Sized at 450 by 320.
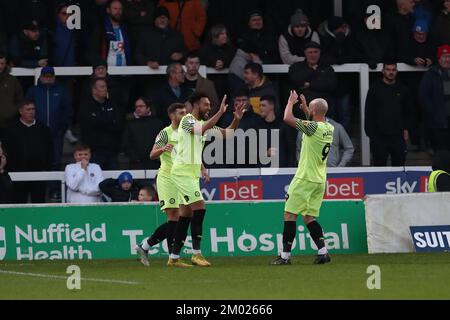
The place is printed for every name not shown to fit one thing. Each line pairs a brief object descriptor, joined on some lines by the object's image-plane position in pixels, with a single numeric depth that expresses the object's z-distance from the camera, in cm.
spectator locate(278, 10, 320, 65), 2289
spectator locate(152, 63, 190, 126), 2223
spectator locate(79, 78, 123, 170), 2214
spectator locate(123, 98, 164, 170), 2183
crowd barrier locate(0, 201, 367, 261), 1988
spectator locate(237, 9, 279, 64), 2284
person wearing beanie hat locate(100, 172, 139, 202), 2102
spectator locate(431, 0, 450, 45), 2359
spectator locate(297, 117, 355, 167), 2191
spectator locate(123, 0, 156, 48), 2312
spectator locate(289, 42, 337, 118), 2222
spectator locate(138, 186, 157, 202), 2053
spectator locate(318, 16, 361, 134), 2294
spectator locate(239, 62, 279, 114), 2206
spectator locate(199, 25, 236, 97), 2266
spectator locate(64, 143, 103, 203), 2119
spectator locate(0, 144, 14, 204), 2114
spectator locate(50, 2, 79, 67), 2292
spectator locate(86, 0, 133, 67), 2266
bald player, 1750
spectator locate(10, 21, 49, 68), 2256
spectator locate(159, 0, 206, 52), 2336
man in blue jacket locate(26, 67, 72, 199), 2242
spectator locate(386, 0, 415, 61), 2328
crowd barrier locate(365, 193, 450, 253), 1955
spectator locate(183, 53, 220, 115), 2212
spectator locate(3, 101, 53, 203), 2173
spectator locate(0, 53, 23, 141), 2222
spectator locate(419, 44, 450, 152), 2280
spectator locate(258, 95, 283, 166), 2175
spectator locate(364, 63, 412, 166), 2252
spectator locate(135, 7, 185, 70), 2266
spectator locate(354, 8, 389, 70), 2316
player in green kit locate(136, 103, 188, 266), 1803
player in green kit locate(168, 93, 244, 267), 1741
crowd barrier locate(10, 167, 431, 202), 2111
